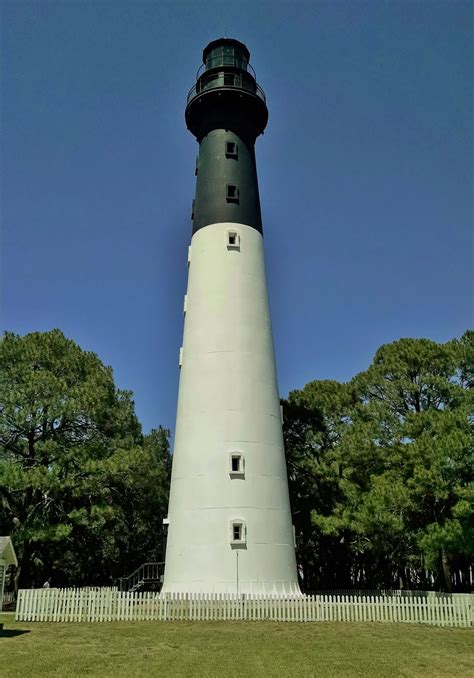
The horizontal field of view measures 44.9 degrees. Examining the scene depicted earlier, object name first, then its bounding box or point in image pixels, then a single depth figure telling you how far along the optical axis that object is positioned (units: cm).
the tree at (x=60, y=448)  2519
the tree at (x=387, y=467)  2394
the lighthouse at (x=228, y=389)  2053
